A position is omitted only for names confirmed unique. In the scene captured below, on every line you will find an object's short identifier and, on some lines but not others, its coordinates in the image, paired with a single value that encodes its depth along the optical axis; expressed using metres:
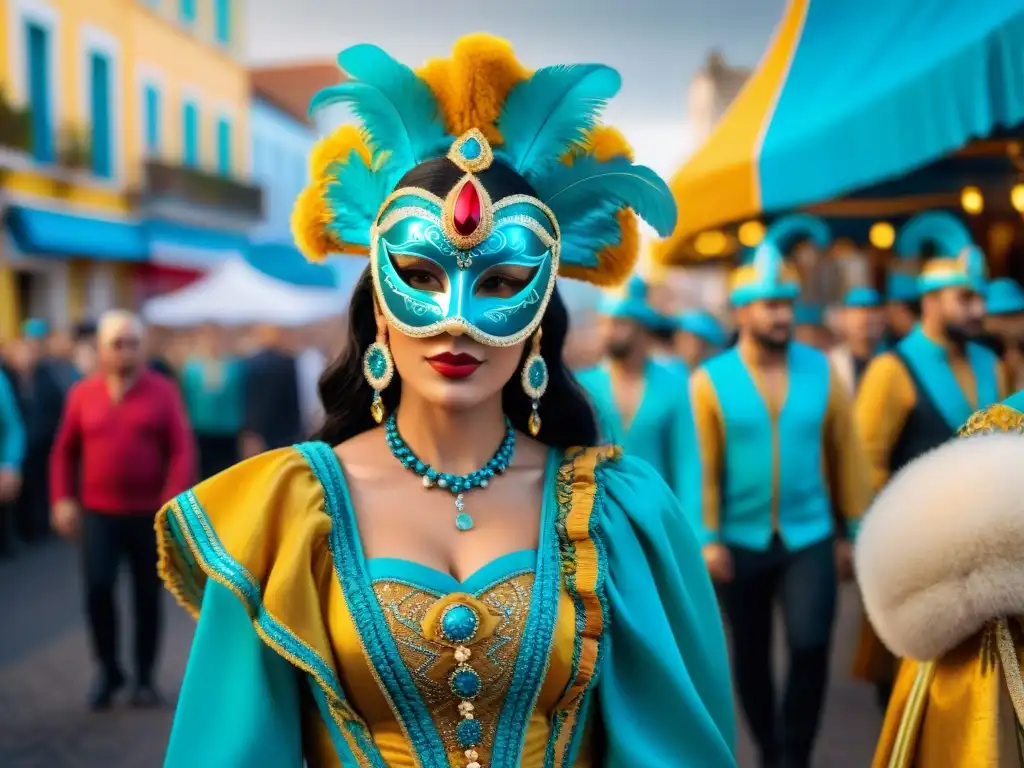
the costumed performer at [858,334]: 9.00
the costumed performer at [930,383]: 6.04
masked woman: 2.52
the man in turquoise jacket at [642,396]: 5.69
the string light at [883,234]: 11.55
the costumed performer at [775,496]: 5.27
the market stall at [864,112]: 5.12
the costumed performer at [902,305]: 8.55
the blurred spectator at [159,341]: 16.68
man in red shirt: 6.65
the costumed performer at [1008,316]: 7.80
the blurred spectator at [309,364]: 12.02
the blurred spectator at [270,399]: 10.81
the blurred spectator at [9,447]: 8.74
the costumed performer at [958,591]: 2.51
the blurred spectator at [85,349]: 11.98
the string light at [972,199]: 8.62
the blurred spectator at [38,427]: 12.21
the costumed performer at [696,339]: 12.23
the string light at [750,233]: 11.02
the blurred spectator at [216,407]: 11.50
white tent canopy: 14.77
